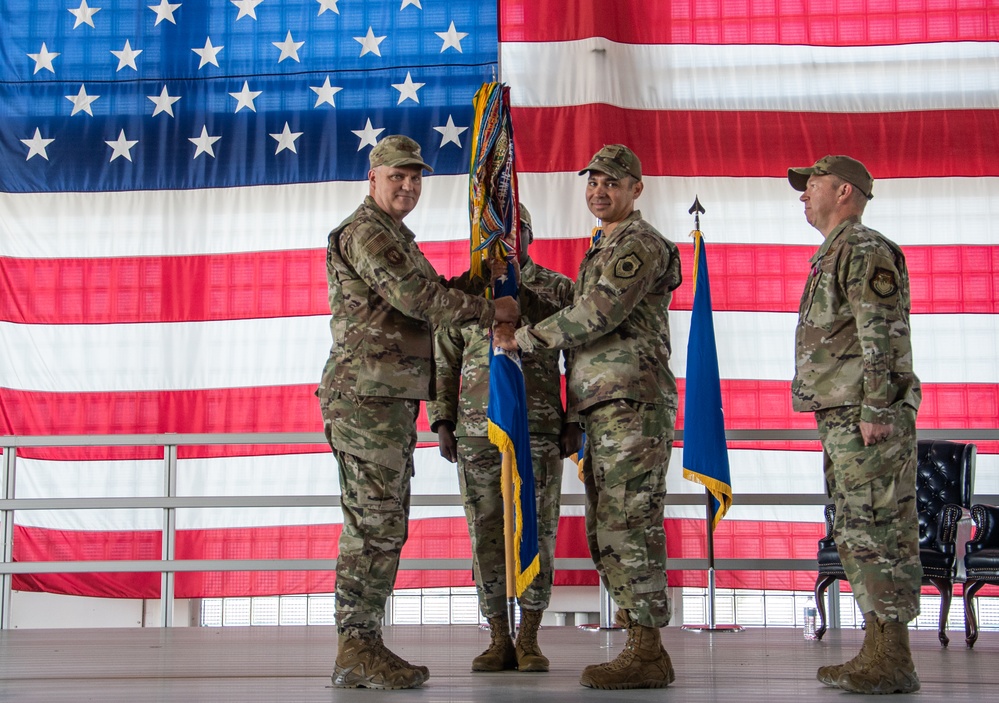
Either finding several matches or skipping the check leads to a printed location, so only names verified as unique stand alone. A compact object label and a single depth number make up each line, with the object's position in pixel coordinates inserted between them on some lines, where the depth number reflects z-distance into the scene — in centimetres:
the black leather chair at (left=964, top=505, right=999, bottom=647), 419
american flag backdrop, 595
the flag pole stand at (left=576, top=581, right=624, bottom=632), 487
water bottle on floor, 461
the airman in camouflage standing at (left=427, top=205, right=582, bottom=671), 323
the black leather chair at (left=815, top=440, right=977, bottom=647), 432
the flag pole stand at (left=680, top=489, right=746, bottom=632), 479
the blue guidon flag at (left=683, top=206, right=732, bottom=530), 460
